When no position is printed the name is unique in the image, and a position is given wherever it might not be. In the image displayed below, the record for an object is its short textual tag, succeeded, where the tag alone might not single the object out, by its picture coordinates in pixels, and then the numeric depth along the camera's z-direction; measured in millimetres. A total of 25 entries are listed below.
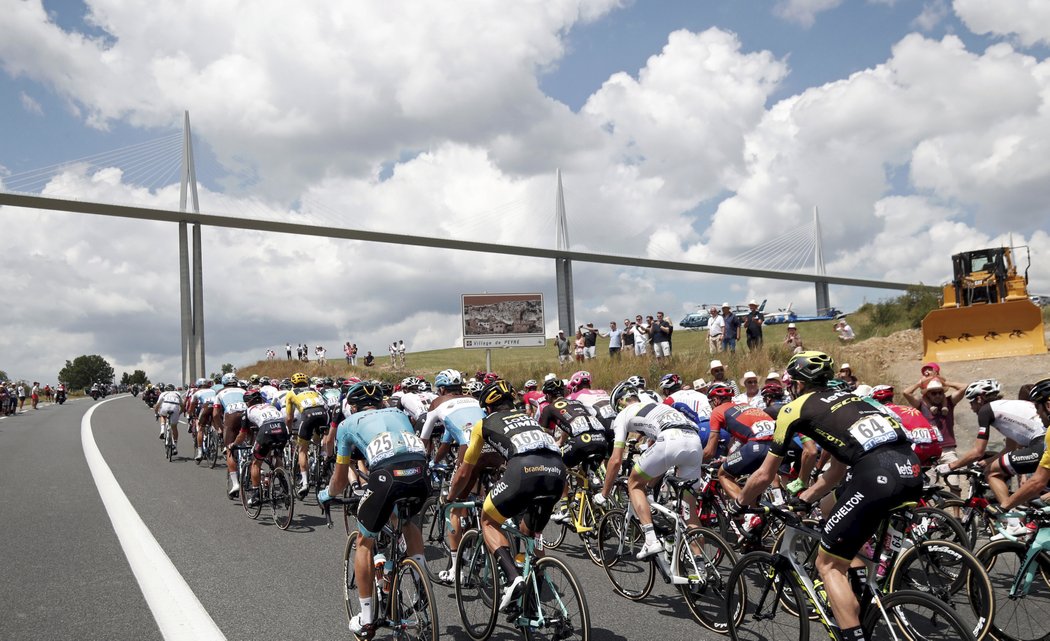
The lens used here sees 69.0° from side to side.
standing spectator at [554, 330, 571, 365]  31469
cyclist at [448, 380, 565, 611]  5297
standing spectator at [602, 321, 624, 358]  27188
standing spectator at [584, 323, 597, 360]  27547
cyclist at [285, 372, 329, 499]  10570
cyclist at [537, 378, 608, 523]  8109
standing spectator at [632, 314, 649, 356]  25875
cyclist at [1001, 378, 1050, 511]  5450
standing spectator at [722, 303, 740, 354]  22053
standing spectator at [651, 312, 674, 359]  23062
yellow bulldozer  18078
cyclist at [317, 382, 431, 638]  5207
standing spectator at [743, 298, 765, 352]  21750
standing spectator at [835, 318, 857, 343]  21672
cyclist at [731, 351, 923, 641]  4312
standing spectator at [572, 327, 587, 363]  27859
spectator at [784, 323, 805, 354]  20062
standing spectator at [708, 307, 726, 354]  23566
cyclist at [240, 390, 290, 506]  10305
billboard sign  29953
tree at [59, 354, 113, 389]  168875
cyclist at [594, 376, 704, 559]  6551
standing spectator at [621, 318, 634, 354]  26891
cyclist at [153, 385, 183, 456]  17056
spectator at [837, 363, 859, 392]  12098
